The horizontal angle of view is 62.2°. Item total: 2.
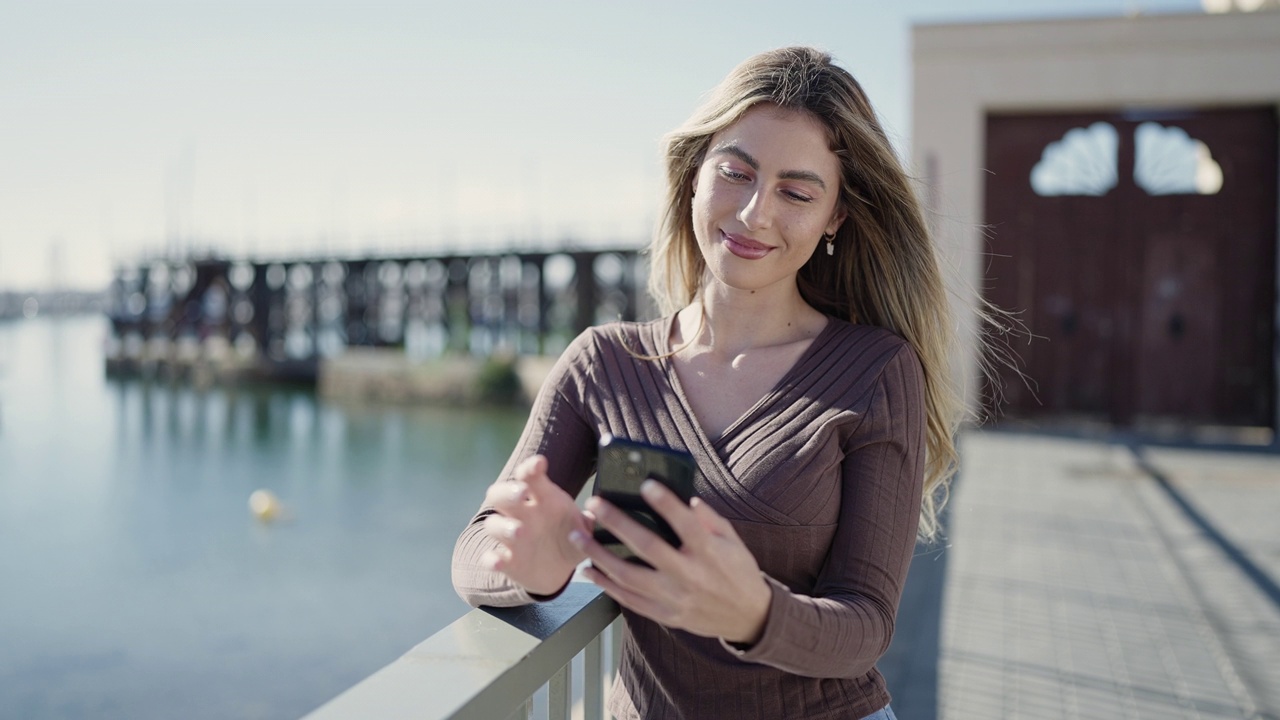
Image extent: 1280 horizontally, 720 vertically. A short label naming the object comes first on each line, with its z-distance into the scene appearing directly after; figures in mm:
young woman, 1376
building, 10406
